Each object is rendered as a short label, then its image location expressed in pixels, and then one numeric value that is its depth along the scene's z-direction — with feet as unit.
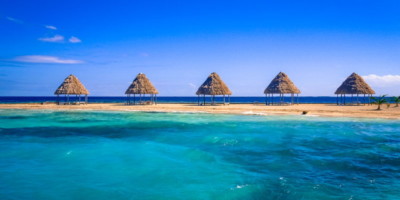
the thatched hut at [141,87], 123.34
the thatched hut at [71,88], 120.57
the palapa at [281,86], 118.62
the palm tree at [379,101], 87.15
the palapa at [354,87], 116.52
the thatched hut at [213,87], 118.73
